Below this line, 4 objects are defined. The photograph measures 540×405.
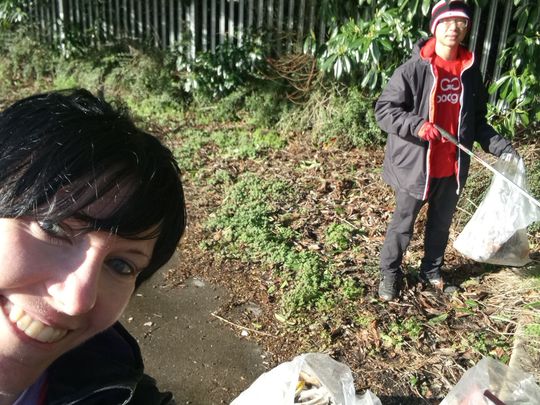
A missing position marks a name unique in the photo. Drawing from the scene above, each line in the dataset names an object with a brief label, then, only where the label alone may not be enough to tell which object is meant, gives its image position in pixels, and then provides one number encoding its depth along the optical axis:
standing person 3.22
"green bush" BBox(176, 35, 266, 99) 6.52
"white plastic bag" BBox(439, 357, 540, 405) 2.09
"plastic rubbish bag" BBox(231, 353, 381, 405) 2.17
